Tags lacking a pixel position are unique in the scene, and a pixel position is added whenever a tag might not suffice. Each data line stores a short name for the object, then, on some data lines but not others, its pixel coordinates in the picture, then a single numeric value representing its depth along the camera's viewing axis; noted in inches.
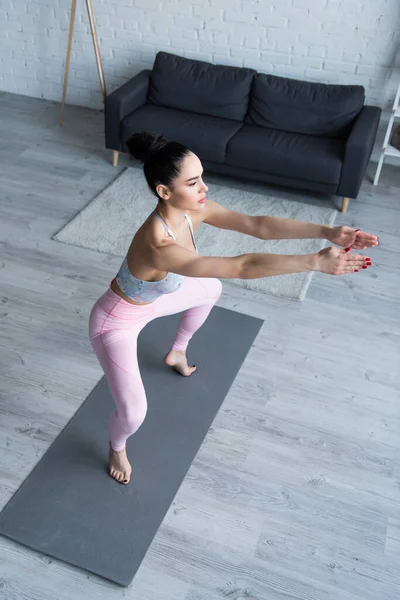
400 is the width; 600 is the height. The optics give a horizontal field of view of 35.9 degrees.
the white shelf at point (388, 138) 161.5
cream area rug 134.7
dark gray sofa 154.9
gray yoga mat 83.8
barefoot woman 69.7
